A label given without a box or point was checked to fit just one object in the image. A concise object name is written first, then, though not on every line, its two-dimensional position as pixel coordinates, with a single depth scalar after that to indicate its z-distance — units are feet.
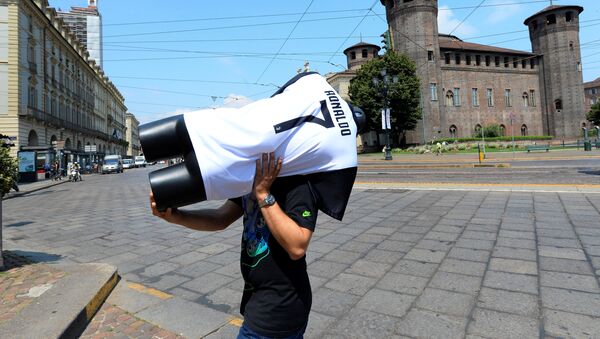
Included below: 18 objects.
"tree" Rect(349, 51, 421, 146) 135.44
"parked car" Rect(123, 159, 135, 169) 193.16
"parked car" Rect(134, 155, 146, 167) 214.38
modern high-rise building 278.67
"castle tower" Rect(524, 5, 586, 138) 165.07
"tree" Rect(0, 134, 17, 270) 13.57
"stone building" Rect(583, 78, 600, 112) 313.32
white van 128.88
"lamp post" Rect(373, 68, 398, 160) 79.36
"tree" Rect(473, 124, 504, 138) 152.66
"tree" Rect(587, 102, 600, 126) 163.63
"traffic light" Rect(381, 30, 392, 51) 55.57
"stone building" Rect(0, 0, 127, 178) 91.76
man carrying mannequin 3.76
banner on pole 86.18
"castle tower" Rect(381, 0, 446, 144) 150.92
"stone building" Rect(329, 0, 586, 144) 154.81
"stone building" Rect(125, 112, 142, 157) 321.60
